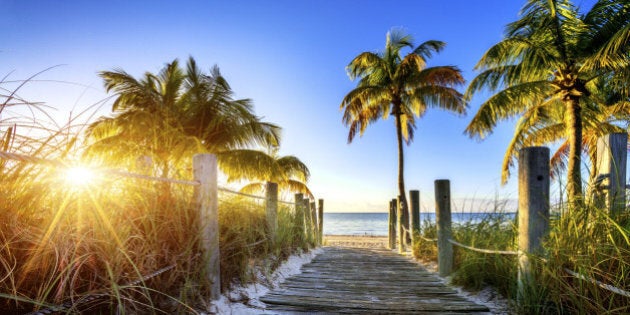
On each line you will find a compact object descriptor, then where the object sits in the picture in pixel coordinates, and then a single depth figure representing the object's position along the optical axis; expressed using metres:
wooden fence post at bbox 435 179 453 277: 4.46
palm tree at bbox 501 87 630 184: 11.60
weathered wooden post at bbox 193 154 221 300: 2.64
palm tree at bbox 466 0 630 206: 7.73
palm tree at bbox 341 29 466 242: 11.29
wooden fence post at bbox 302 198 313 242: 6.94
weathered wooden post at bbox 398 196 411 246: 9.58
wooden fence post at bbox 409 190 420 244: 7.16
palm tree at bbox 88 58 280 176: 10.89
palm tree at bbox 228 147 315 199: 12.06
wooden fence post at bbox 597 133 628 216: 2.87
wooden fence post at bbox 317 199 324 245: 11.78
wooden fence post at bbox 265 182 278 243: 4.76
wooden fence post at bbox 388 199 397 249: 11.05
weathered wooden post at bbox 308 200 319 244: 9.44
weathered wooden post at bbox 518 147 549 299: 2.63
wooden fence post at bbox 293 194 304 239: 6.36
